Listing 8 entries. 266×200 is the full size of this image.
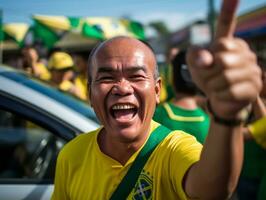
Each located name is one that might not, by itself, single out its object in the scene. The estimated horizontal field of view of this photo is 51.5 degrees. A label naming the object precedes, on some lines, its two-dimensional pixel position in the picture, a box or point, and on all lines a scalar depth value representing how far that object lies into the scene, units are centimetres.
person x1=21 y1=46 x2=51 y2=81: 407
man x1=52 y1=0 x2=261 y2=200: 77
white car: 156
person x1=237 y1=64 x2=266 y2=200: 205
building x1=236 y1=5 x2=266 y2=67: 955
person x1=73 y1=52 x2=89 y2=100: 384
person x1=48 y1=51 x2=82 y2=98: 360
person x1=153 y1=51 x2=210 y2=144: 216
